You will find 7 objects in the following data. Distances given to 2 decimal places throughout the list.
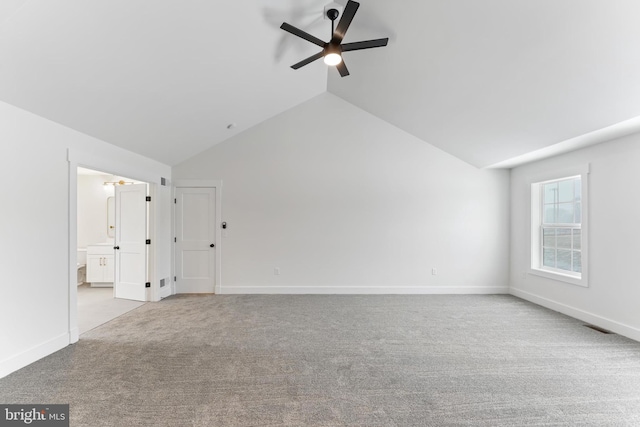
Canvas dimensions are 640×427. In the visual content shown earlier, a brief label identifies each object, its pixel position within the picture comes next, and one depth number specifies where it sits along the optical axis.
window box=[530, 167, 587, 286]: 3.98
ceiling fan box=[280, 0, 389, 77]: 2.46
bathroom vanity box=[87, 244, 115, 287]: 5.66
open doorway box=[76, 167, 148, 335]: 4.25
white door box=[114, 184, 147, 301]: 4.67
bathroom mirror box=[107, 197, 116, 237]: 6.23
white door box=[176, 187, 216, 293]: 5.15
